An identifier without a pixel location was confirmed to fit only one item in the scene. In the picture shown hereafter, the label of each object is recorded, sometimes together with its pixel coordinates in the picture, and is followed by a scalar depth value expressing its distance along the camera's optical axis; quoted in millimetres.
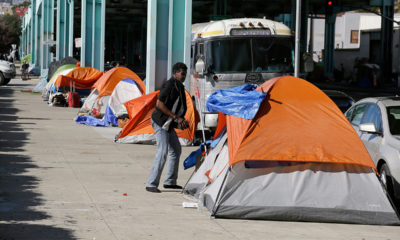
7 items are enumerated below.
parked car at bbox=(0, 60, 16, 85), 46250
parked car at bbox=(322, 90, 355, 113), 19859
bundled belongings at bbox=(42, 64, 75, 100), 32469
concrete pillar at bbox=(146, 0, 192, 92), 21250
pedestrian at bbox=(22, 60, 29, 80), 57872
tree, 123906
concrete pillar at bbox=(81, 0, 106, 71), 37031
